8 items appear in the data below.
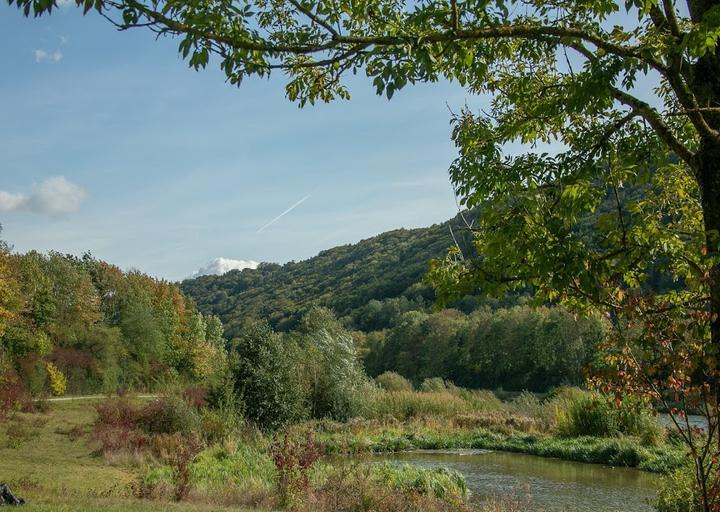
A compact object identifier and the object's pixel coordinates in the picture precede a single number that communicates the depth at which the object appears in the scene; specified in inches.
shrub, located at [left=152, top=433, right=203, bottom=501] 461.9
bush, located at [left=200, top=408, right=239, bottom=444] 885.2
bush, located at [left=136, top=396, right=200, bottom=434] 914.1
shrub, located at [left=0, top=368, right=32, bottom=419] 1110.4
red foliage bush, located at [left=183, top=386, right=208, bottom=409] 999.6
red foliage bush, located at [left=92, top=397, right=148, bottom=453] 826.2
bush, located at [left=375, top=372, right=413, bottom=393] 1538.9
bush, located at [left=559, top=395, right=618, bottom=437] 907.4
